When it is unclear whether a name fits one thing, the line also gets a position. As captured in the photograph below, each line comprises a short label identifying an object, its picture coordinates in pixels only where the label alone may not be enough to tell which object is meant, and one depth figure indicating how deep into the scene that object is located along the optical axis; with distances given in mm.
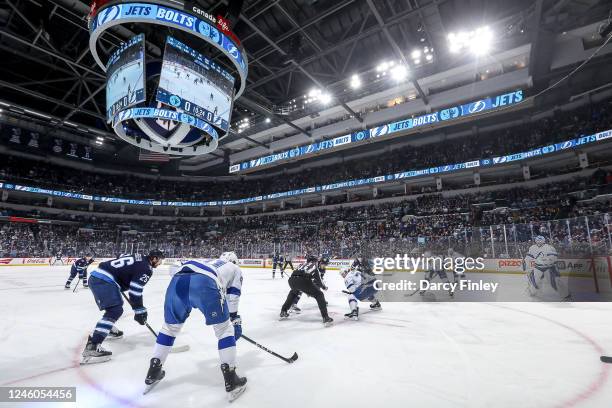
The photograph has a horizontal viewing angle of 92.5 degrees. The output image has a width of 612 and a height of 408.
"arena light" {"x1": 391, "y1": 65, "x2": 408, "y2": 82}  16967
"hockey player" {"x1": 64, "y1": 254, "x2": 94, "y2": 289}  10092
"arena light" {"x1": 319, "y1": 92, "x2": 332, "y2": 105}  19197
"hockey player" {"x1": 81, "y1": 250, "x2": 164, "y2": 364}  3799
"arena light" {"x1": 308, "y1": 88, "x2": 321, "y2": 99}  19766
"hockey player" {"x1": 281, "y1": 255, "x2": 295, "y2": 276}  16338
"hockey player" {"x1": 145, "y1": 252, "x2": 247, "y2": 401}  2900
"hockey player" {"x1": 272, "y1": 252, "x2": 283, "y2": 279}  16311
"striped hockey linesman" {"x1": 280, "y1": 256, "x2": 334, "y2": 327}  5582
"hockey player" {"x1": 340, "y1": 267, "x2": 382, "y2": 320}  6043
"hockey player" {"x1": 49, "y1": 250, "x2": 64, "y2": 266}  21828
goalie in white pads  8055
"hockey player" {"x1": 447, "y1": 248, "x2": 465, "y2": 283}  10816
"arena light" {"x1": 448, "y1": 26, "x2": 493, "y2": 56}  14957
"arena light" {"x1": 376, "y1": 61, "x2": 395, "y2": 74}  17297
